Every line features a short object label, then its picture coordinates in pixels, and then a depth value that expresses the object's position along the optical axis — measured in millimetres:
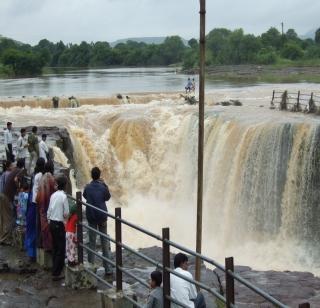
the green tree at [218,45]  90000
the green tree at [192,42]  130475
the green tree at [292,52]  78875
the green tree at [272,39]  93312
